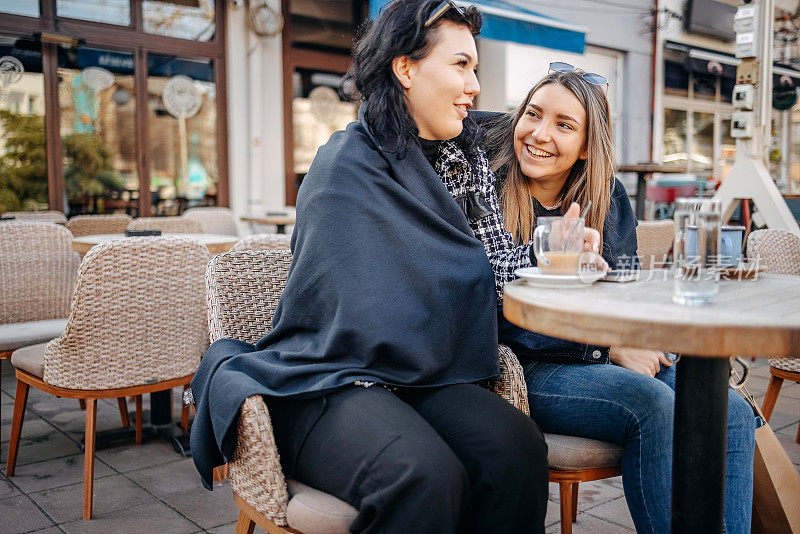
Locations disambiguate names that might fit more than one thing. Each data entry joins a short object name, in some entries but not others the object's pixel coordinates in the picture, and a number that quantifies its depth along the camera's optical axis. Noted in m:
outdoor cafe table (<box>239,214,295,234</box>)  5.87
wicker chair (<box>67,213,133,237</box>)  4.97
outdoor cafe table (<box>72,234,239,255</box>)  3.44
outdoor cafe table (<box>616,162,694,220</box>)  6.06
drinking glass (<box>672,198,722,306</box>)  1.31
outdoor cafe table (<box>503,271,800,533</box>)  1.09
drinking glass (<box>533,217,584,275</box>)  1.50
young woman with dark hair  1.36
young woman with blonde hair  1.62
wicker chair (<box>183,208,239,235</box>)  5.95
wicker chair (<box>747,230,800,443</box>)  3.11
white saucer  1.46
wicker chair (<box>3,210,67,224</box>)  5.63
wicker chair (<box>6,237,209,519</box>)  2.51
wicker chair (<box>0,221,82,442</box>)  3.41
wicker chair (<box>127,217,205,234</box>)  4.44
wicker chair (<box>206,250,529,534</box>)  1.38
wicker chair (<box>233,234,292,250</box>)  2.57
